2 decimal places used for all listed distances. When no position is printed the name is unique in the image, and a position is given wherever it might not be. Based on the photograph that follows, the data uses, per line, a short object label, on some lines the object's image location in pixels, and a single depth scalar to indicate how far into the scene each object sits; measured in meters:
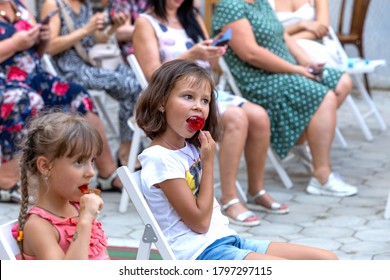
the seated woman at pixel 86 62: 10.41
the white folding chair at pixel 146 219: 5.13
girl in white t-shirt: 5.31
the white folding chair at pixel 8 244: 4.59
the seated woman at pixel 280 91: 9.53
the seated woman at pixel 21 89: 9.13
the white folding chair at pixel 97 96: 10.13
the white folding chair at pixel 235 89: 9.83
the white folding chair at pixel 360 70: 11.44
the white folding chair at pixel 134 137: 8.88
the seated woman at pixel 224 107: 8.71
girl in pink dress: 4.69
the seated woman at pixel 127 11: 10.68
